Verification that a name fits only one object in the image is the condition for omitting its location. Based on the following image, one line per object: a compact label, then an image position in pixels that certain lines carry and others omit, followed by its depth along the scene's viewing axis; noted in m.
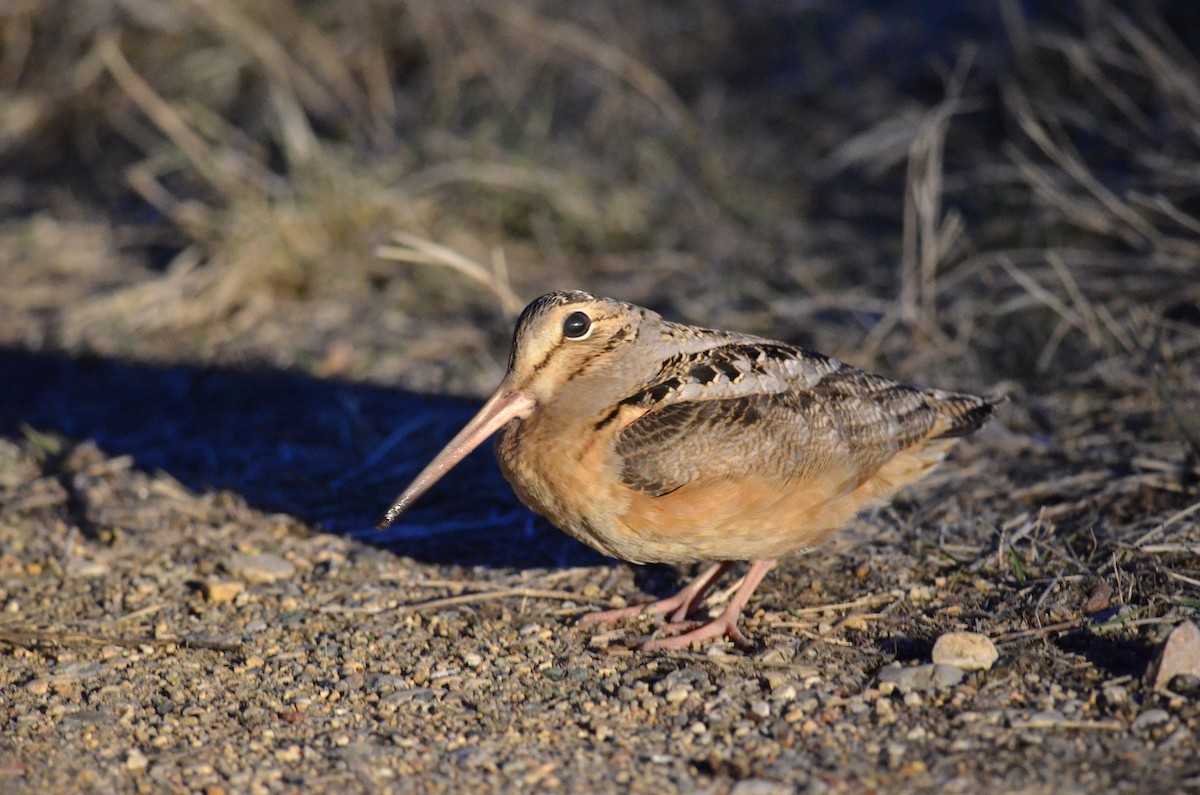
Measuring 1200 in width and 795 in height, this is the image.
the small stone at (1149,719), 6.02
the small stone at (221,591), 8.23
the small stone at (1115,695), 6.25
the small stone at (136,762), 6.12
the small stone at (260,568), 8.52
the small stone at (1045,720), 6.10
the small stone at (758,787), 5.70
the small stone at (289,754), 6.19
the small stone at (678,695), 6.67
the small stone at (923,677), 6.57
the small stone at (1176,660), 6.30
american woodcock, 7.19
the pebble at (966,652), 6.73
